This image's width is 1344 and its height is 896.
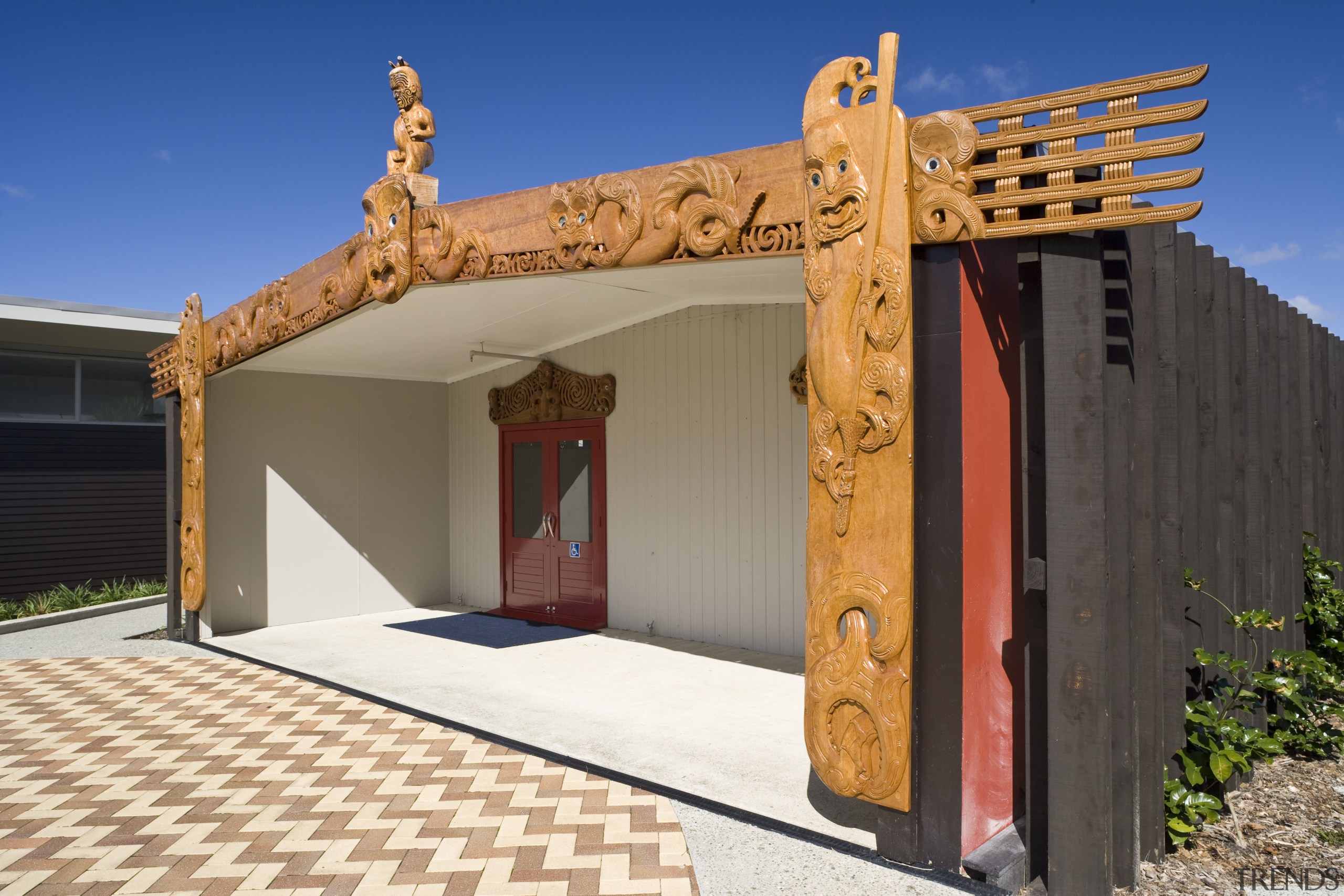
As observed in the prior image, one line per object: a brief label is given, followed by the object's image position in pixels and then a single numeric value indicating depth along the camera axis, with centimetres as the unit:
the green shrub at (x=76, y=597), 1002
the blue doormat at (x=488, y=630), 776
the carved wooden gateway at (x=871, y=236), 283
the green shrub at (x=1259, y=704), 321
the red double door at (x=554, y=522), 828
